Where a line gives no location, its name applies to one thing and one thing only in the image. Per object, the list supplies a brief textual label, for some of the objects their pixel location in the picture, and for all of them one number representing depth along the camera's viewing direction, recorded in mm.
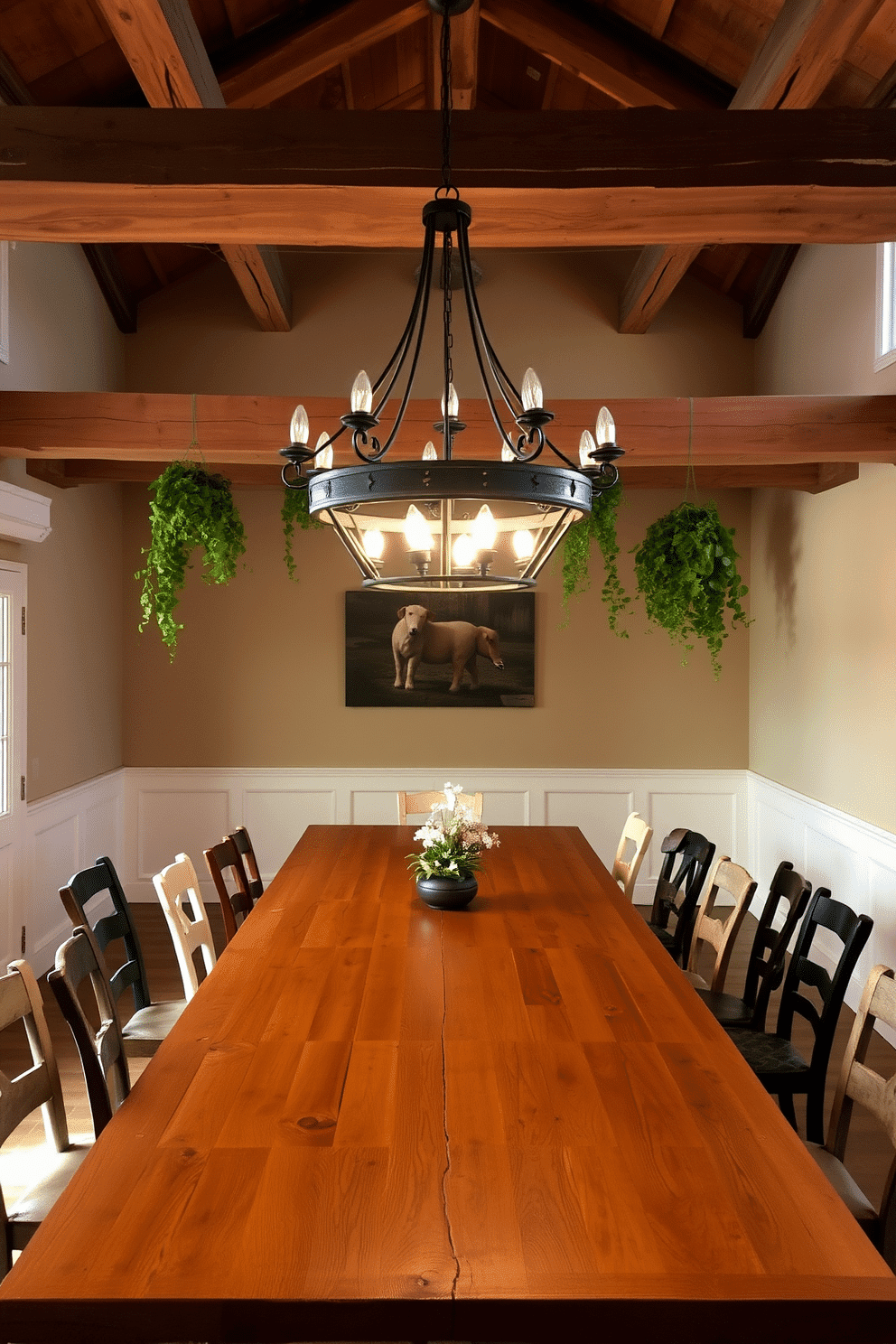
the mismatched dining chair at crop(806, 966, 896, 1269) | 2021
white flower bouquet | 3262
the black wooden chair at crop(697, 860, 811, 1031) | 3104
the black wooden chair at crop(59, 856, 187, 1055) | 2965
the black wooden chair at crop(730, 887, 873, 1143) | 2711
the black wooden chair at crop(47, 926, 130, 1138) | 2166
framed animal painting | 6512
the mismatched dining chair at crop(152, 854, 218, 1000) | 3092
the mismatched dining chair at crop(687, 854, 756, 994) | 3221
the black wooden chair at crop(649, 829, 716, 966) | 3834
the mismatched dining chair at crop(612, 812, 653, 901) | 3896
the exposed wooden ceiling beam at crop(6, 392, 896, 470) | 4301
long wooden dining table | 1324
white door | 4703
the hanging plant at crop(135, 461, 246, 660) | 4309
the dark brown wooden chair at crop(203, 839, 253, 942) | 3537
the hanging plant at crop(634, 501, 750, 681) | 4418
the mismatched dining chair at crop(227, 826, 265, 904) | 4069
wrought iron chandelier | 2004
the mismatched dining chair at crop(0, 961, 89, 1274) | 2033
